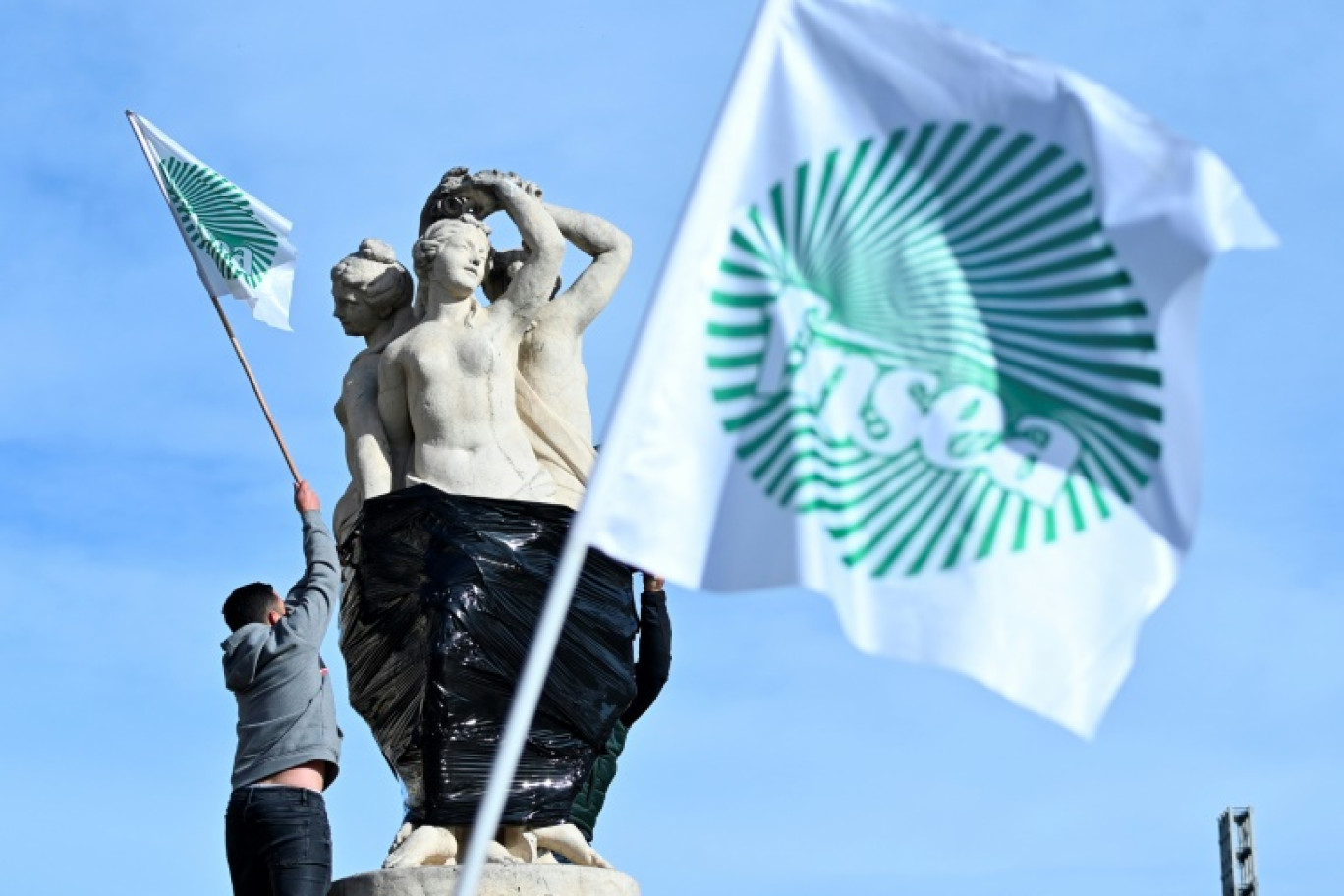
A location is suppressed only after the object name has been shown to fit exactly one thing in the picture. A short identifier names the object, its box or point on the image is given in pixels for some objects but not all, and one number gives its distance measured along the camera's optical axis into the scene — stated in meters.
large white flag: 9.68
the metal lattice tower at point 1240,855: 42.33
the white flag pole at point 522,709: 8.55
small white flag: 18.22
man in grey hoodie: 13.70
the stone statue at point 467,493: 16.33
